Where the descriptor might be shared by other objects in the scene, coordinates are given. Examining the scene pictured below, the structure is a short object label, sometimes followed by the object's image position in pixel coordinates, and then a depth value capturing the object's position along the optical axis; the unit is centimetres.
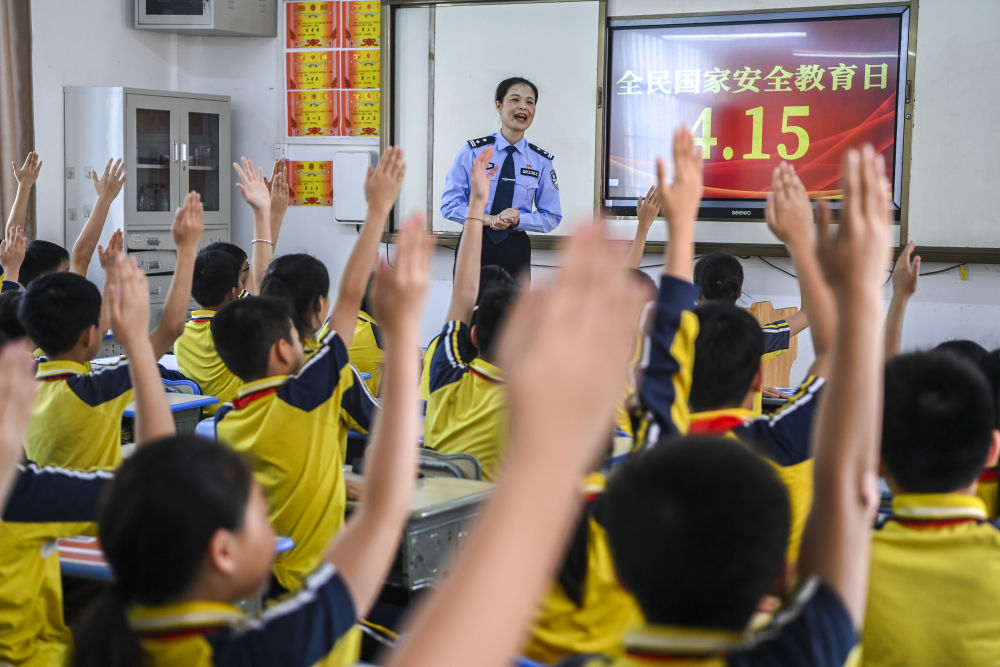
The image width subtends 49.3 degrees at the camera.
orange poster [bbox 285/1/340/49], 695
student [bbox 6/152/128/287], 365
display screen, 565
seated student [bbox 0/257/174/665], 174
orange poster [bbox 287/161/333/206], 712
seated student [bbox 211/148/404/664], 228
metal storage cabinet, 666
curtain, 627
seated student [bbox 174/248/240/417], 399
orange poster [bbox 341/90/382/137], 688
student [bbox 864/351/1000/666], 140
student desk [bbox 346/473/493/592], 233
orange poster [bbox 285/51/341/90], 697
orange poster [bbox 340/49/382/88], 686
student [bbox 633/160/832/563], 182
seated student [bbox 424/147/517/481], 282
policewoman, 550
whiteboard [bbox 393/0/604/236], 620
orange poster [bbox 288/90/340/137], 701
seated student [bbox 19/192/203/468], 257
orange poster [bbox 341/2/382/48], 680
